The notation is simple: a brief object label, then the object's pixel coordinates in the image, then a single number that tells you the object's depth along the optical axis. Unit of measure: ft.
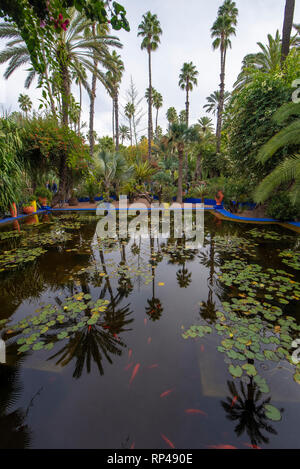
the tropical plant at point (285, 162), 19.24
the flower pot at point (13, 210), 32.89
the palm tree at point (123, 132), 132.01
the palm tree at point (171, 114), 113.33
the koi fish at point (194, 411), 5.21
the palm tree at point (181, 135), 51.31
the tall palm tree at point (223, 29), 60.03
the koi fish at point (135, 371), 6.07
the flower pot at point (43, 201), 42.86
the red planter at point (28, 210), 36.73
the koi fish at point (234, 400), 5.41
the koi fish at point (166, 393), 5.62
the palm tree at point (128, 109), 115.67
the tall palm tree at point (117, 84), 70.18
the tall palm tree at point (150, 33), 66.80
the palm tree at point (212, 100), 90.88
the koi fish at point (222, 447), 4.54
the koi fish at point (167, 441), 4.60
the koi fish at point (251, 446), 4.53
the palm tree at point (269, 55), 41.96
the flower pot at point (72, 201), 50.06
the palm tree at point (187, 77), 84.39
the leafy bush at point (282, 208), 28.04
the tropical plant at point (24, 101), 104.57
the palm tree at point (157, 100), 122.67
